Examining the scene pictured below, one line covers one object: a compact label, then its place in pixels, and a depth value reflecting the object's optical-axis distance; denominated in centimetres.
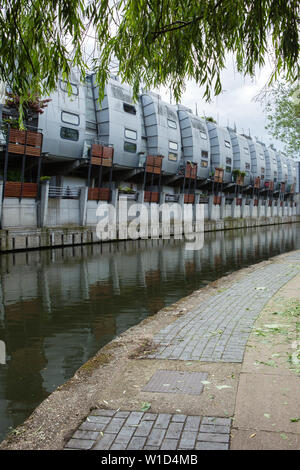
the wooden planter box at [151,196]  4214
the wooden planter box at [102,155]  3569
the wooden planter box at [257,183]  7160
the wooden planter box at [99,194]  3489
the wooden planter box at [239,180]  6309
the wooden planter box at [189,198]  4941
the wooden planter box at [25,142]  2772
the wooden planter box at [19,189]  2725
